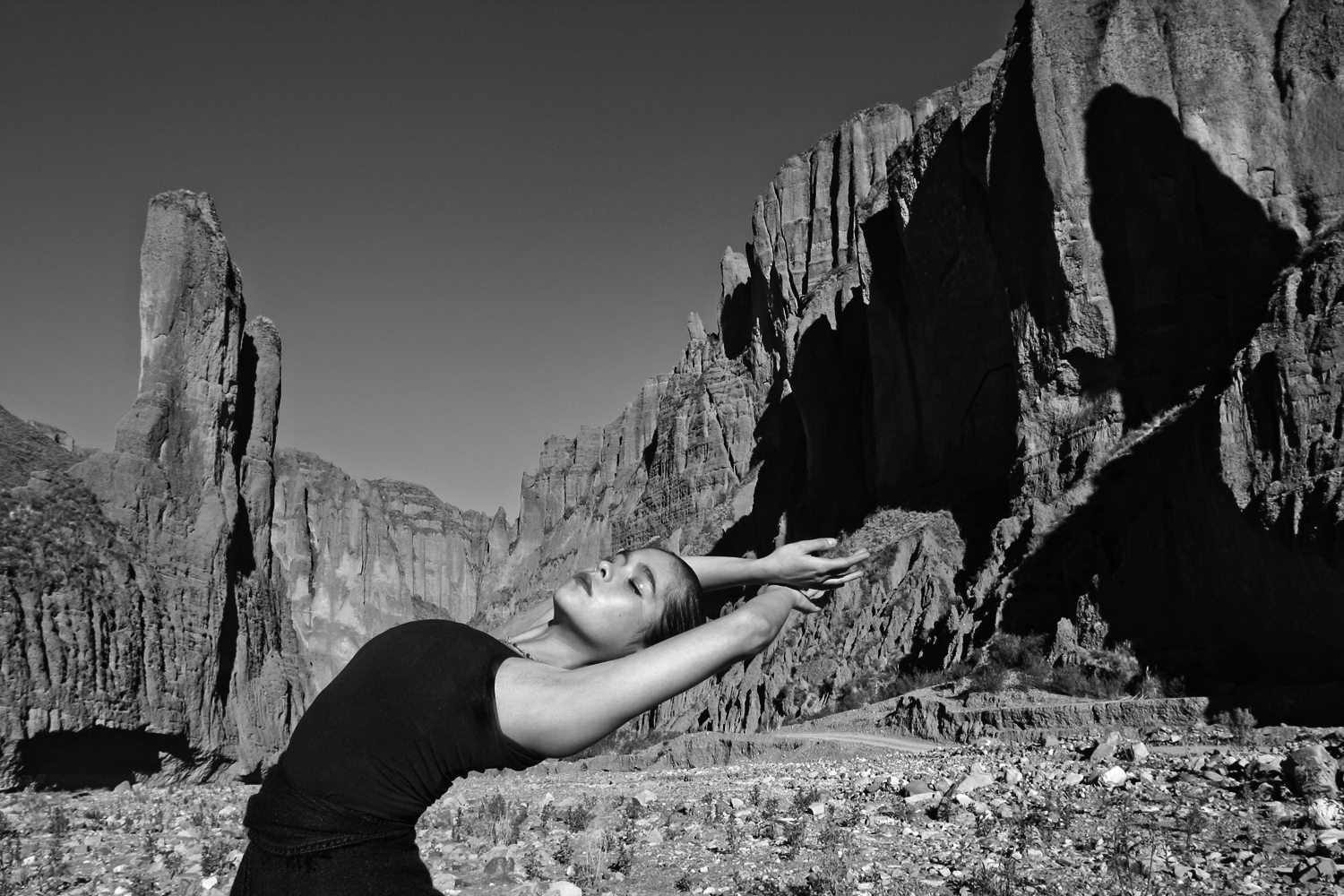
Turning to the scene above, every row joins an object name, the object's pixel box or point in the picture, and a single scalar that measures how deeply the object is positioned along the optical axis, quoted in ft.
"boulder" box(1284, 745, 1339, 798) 25.11
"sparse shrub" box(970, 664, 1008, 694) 68.59
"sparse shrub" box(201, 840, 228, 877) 27.68
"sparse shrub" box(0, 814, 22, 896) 25.42
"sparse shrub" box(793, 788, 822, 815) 32.09
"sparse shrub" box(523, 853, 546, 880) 25.93
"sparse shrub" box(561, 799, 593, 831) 32.52
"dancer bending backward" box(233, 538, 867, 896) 6.30
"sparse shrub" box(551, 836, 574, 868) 27.09
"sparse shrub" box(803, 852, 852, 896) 20.61
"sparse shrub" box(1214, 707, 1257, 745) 48.67
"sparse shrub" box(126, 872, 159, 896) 24.59
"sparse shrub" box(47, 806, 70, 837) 35.96
